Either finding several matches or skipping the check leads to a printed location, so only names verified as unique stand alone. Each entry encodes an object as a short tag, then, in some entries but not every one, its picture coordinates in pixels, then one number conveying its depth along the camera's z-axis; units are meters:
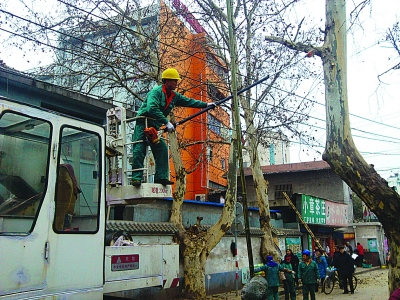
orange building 14.51
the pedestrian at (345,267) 14.86
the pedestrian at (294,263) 16.45
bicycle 15.77
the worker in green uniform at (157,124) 5.89
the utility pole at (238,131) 9.95
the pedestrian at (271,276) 10.62
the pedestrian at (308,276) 11.59
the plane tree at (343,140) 8.13
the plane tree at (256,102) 14.52
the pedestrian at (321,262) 15.55
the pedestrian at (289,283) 11.70
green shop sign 22.52
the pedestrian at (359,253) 20.16
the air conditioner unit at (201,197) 24.06
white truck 3.61
